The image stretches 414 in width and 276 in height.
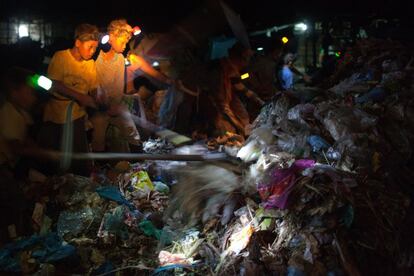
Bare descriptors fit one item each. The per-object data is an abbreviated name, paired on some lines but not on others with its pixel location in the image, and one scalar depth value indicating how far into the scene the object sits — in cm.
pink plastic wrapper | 421
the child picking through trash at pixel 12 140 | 437
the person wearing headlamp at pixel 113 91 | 619
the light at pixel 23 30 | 1633
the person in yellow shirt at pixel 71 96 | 540
